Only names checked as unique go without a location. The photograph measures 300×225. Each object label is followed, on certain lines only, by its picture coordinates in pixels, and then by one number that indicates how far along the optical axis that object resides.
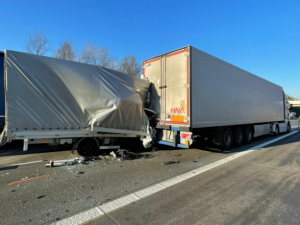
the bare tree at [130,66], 27.15
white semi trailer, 6.21
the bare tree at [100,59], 21.62
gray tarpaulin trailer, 4.71
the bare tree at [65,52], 19.84
